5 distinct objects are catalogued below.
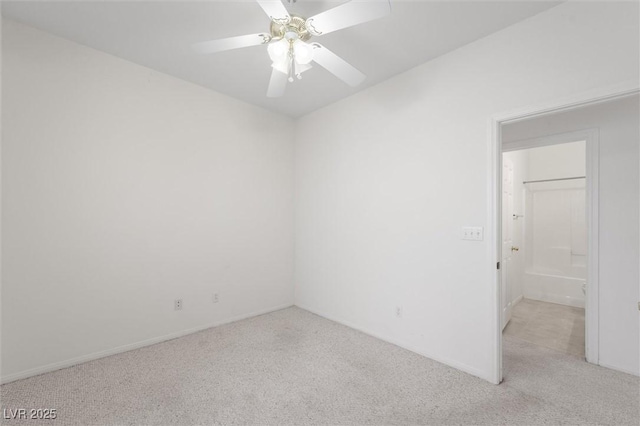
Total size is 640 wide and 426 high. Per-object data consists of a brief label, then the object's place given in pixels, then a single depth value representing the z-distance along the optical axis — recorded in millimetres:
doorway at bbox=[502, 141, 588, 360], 3412
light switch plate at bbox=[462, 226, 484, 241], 2180
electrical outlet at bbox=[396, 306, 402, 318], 2715
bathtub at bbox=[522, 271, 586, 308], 4082
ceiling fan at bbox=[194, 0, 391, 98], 1358
